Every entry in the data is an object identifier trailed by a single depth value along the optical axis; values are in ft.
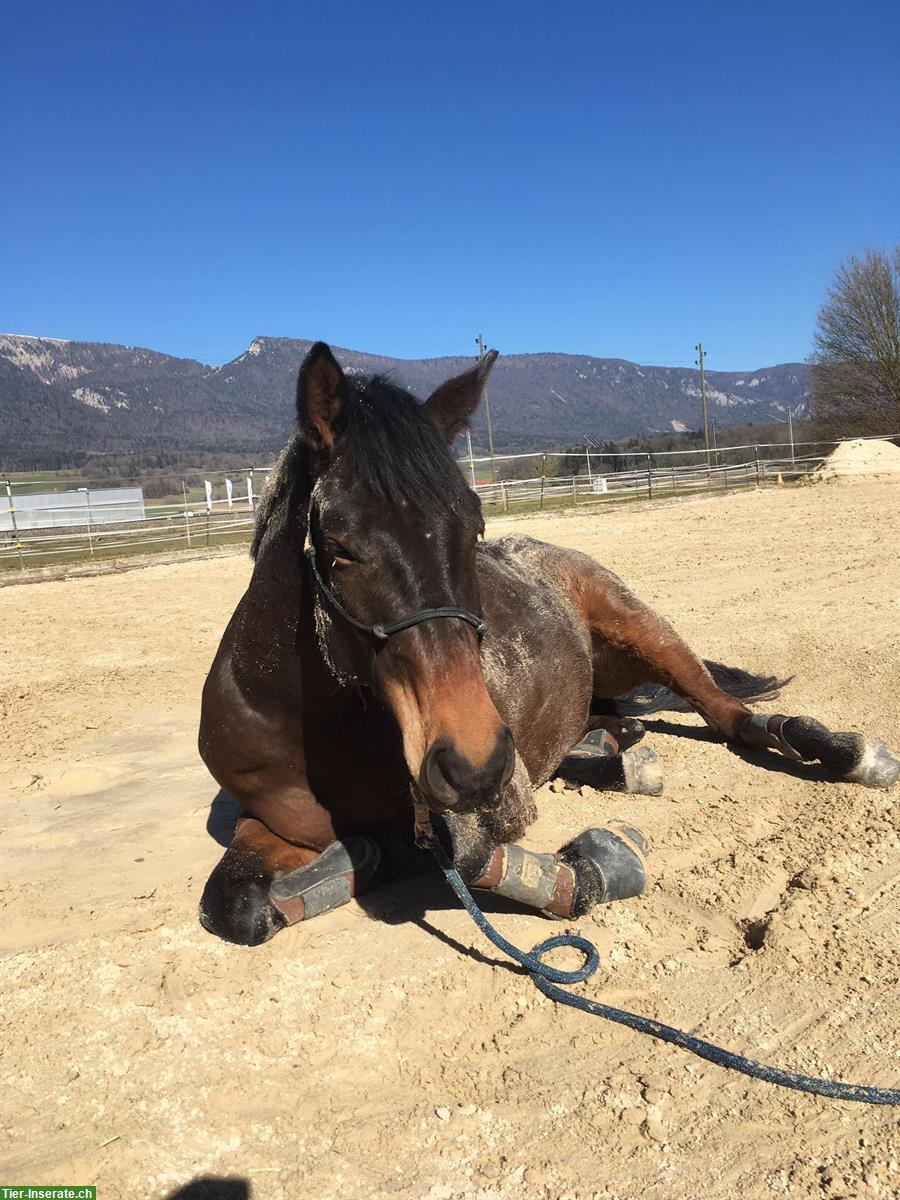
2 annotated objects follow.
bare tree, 124.16
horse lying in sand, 7.18
